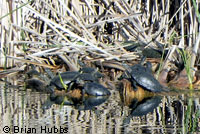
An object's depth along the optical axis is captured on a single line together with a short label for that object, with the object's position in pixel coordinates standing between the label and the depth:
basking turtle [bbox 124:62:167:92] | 13.31
